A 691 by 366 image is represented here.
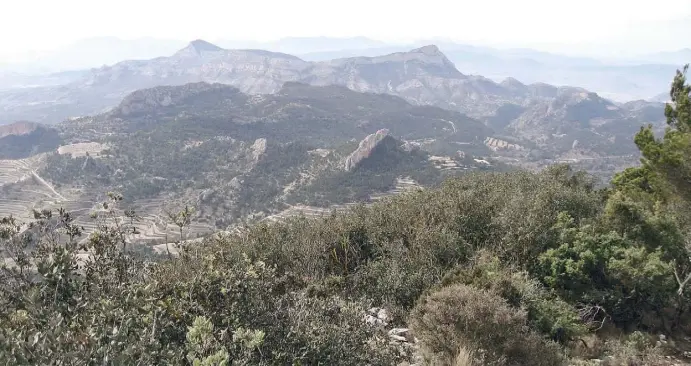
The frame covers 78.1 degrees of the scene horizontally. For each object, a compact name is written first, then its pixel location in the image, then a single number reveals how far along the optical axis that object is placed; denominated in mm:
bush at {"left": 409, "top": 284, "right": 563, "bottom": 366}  6312
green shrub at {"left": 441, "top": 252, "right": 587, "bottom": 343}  7711
